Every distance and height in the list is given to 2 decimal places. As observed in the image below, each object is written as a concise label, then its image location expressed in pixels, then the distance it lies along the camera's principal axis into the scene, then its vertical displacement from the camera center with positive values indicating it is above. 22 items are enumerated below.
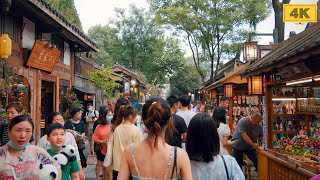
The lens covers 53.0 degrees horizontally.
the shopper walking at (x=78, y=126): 6.70 -0.58
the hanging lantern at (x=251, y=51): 12.97 +1.94
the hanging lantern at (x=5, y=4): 6.32 +1.91
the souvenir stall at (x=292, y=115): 5.42 -0.41
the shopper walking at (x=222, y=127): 5.69 -0.52
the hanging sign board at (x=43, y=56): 9.50 +1.37
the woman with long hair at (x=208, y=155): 3.08 -0.54
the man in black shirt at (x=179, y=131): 5.26 -0.54
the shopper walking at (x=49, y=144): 4.62 -0.60
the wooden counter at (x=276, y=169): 5.48 -1.38
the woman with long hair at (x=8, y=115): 5.24 -0.25
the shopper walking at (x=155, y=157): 2.66 -0.48
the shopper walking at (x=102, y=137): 6.88 -0.82
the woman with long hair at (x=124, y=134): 5.29 -0.57
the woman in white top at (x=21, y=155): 3.15 -0.56
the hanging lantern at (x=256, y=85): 9.83 +0.43
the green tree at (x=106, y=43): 48.81 +9.00
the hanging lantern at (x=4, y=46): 6.91 +1.16
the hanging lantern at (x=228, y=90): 13.95 +0.39
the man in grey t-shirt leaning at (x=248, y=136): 7.84 -0.93
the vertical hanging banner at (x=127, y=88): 26.73 +0.97
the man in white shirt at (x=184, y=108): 6.12 -0.18
